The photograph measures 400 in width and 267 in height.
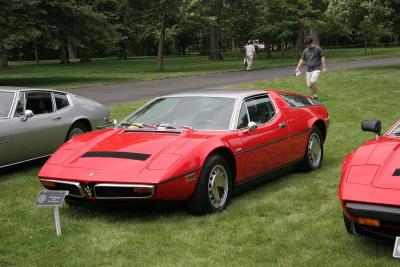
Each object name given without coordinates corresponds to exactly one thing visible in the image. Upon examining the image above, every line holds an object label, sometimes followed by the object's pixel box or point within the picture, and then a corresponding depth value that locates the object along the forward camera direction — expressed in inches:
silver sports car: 318.0
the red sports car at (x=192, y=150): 221.3
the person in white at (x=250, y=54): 1194.6
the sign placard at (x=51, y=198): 202.4
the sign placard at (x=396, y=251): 162.9
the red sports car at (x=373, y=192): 170.9
